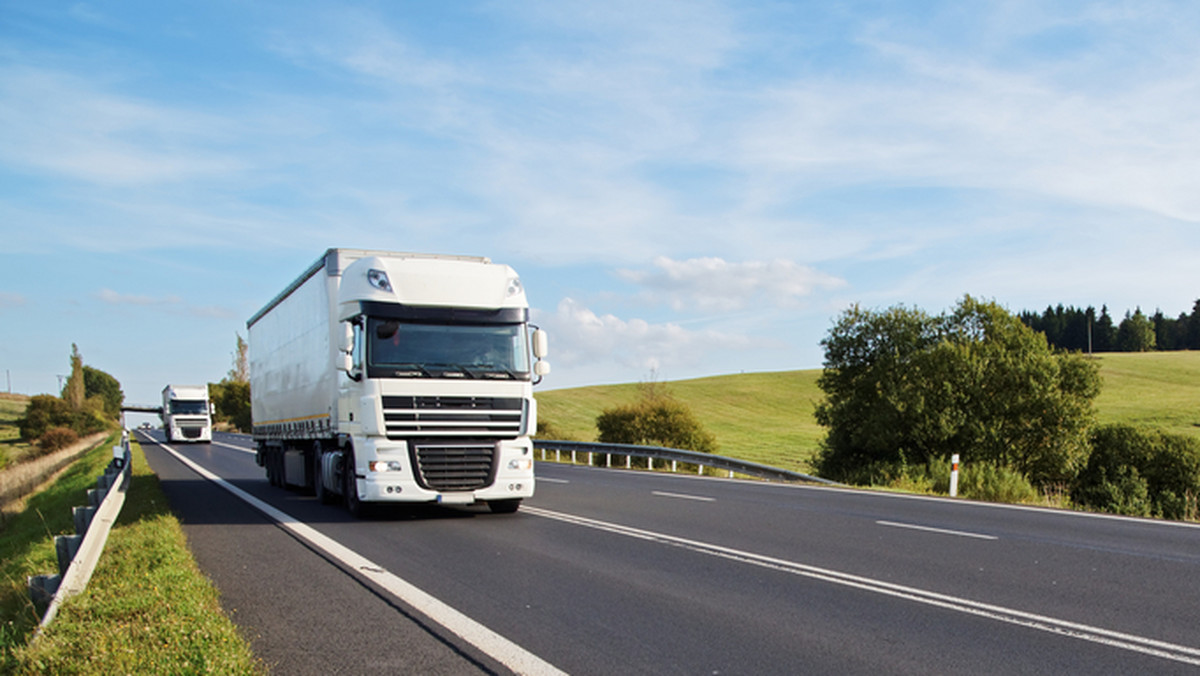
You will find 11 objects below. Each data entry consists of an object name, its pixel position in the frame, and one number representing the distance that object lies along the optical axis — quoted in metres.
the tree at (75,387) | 91.38
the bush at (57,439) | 56.38
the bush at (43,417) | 84.44
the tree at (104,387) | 156.27
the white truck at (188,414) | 50.88
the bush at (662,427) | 37.69
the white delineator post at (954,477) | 17.62
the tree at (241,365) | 96.75
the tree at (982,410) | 35.16
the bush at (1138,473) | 31.36
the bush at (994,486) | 17.72
